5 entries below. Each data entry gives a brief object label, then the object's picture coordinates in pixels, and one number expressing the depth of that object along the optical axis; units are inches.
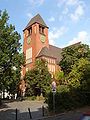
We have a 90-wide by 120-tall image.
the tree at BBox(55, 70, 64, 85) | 845.6
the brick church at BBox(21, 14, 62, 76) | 1099.2
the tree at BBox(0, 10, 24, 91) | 538.1
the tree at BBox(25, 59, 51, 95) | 839.3
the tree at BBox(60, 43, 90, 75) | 718.4
